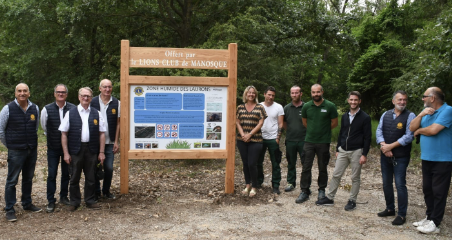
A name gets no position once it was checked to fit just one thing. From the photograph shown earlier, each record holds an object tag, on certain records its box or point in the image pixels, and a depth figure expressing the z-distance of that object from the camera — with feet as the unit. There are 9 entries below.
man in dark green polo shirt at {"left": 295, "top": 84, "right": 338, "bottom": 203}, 20.42
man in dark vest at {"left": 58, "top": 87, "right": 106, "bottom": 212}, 17.85
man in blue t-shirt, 15.97
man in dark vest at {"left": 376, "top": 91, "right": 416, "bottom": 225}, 17.46
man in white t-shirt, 22.67
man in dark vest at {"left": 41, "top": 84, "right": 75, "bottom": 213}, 18.21
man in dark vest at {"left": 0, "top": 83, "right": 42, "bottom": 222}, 16.84
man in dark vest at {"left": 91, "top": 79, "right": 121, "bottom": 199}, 19.76
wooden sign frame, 20.62
